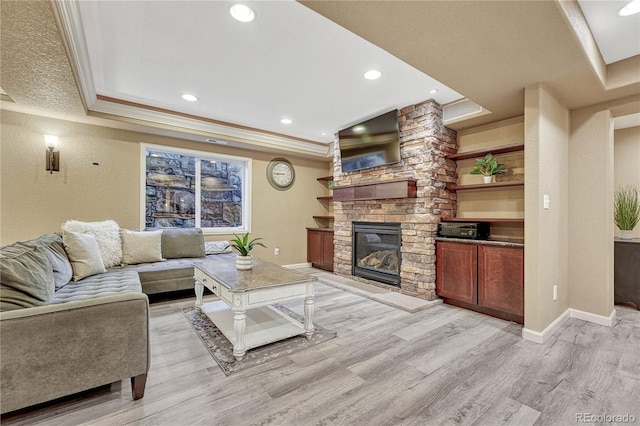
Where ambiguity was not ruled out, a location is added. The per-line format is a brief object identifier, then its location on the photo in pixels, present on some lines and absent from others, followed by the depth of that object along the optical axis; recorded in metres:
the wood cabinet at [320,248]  5.21
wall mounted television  3.81
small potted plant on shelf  3.21
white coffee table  2.07
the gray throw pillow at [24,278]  1.40
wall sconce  3.39
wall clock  5.30
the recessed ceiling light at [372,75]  2.80
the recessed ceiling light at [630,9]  1.77
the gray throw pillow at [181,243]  3.88
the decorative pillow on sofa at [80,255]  2.68
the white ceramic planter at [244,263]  2.72
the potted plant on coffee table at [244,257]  2.72
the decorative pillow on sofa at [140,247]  3.43
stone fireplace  3.46
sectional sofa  1.32
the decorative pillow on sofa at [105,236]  3.16
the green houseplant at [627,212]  3.29
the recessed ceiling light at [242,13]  1.91
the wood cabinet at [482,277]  2.76
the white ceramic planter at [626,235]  3.31
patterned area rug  2.00
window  4.27
